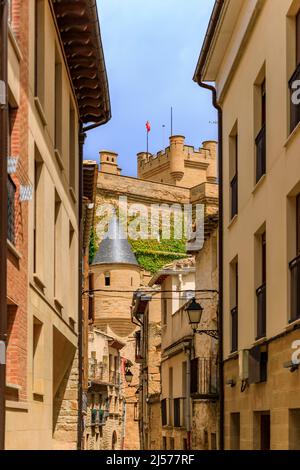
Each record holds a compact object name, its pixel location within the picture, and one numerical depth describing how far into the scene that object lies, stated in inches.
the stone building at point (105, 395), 1758.1
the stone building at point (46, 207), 471.8
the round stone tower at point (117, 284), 2682.1
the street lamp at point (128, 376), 1723.3
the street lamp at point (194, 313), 792.9
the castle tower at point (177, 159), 3639.3
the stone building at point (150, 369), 1505.9
